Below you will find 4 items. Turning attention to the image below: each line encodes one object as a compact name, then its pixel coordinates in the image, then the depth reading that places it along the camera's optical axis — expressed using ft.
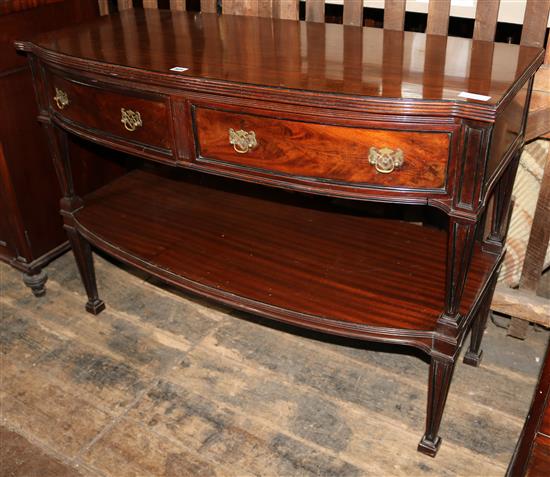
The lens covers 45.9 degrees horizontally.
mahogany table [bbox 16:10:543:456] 4.62
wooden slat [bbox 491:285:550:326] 7.15
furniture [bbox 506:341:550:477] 3.93
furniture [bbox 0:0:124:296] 7.25
